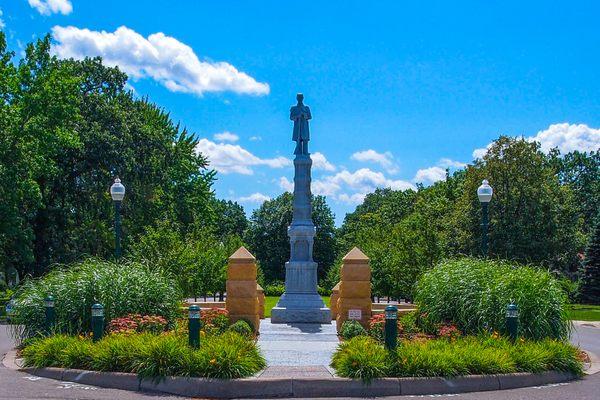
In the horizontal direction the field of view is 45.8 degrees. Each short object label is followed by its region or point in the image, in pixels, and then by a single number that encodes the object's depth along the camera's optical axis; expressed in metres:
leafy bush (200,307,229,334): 15.08
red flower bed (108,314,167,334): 12.69
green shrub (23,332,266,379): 10.12
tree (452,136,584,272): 39.00
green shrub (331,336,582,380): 10.24
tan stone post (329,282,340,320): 23.24
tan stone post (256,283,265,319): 22.33
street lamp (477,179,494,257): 17.20
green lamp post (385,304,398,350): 10.87
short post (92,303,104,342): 11.77
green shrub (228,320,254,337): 15.87
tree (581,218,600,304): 47.12
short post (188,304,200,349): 10.80
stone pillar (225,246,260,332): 17.19
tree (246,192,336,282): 66.62
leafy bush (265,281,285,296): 57.33
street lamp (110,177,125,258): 17.33
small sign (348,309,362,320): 16.81
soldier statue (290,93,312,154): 23.36
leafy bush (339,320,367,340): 15.77
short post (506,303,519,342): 12.11
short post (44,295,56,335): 13.02
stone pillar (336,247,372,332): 17.14
